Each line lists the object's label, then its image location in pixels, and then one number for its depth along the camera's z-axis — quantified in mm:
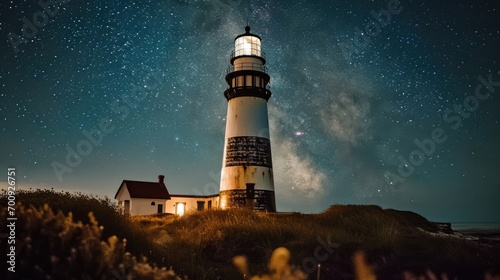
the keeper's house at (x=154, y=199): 37625
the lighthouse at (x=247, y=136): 24688
